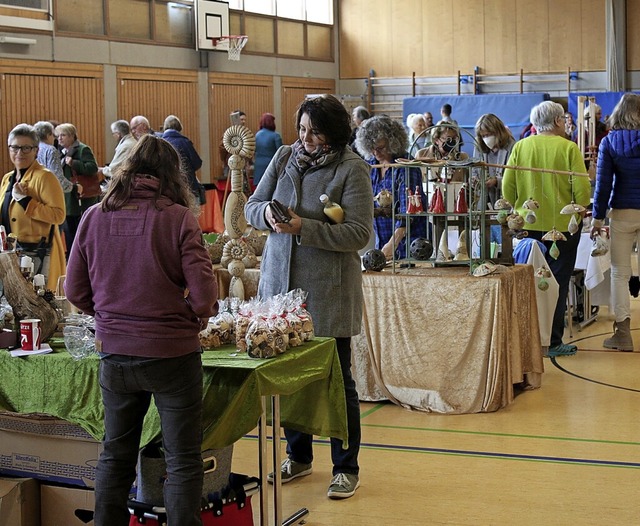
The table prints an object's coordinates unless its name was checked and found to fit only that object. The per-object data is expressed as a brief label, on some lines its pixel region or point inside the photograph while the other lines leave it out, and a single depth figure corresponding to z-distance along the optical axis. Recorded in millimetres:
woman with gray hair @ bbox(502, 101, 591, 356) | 5512
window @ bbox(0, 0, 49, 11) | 11471
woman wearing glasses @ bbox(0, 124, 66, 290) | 5203
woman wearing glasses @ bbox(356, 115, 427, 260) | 4953
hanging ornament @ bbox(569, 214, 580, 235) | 5336
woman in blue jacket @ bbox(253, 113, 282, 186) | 10734
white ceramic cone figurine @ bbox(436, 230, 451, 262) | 4848
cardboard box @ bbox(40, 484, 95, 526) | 2895
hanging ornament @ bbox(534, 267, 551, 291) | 5375
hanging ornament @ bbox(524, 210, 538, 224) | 5066
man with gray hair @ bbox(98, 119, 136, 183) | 8170
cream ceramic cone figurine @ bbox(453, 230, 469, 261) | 4781
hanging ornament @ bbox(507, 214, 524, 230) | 4812
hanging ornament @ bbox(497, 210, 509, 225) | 4793
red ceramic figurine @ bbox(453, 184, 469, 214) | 4730
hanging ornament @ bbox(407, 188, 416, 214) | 4773
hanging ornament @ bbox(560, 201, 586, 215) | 5207
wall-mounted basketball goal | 13922
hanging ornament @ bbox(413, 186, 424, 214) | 4773
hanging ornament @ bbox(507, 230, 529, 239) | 5406
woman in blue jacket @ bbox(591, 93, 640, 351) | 5656
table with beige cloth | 4465
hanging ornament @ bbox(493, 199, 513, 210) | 4945
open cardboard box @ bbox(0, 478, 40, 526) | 2838
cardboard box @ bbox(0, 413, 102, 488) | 2943
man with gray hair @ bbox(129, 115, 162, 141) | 9133
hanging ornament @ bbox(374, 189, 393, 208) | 4938
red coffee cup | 2891
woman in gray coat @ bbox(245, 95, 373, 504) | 3191
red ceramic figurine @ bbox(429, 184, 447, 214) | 4738
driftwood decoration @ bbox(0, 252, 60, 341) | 3010
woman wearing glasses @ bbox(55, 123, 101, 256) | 8234
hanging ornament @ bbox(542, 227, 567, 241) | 5375
